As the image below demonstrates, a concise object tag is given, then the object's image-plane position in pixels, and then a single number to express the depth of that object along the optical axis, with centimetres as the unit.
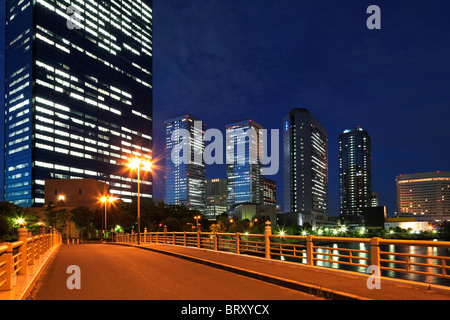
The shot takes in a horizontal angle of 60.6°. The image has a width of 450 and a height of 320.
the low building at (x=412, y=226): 19962
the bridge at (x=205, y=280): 879
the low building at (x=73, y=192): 12125
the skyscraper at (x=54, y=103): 15150
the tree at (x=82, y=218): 9225
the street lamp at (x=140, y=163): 3472
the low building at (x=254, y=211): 17388
